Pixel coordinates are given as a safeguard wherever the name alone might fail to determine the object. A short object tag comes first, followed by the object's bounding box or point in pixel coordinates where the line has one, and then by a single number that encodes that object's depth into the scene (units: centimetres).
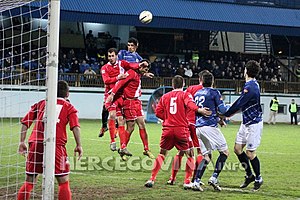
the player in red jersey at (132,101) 1323
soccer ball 2369
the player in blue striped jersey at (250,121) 1008
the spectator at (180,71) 3590
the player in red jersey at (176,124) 998
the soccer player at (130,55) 1309
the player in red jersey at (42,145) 745
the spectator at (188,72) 3693
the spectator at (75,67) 3472
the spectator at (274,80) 3866
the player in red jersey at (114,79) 1315
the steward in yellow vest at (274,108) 3543
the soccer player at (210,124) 993
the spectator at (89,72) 3389
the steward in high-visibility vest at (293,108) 3647
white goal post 726
